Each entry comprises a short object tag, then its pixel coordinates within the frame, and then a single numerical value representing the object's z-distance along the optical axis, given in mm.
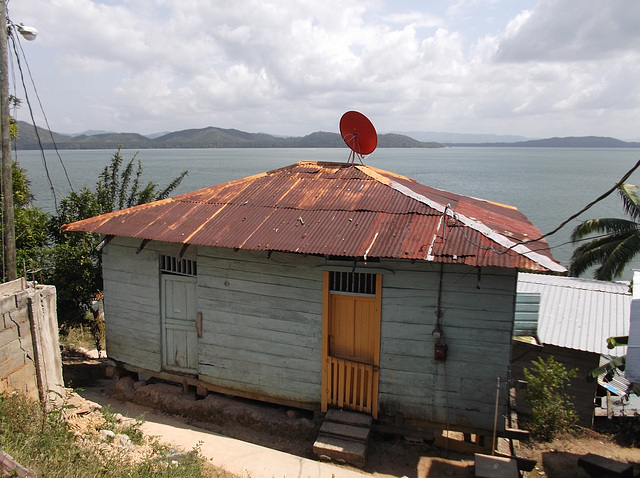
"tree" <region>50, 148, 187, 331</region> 11977
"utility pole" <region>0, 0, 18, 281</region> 7871
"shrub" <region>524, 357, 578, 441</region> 7547
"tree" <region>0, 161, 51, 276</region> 11671
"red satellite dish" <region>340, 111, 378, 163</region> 10383
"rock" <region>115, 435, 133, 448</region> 6367
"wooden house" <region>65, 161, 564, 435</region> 7074
